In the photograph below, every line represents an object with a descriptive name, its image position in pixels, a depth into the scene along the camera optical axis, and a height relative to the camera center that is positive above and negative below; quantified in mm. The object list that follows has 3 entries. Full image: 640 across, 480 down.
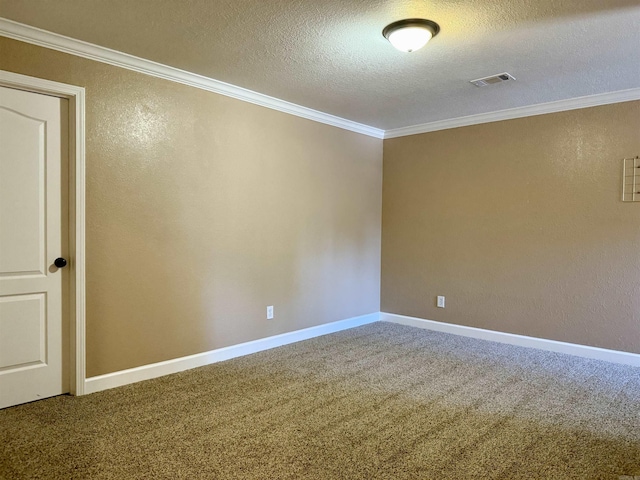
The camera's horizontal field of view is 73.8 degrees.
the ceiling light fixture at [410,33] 2525 +1201
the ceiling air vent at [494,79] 3396 +1249
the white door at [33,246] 2746 -122
